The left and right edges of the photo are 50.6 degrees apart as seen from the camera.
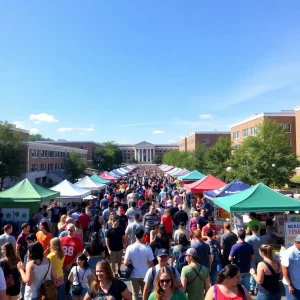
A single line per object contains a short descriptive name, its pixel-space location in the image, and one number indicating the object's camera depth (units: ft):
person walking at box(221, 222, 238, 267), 23.59
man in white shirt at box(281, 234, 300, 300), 16.78
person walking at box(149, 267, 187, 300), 11.62
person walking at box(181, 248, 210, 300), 15.71
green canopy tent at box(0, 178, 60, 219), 38.63
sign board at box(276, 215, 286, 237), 29.78
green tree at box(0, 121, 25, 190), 110.01
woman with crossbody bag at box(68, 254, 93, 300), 16.63
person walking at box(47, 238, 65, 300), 16.92
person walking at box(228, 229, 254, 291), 20.74
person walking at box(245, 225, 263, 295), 23.13
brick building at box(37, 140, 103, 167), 340.18
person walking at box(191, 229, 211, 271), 19.93
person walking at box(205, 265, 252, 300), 11.47
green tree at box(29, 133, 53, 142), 545.85
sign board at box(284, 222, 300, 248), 25.55
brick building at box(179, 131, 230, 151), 314.76
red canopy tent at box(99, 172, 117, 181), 97.14
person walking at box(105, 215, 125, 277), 25.25
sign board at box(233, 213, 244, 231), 33.30
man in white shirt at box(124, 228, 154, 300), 18.80
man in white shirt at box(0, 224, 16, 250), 22.77
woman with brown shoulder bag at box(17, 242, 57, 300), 14.89
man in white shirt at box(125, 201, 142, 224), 34.08
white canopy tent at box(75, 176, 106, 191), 64.75
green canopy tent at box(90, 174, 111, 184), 77.07
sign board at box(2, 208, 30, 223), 38.87
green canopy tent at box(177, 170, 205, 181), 79.87
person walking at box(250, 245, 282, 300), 16.16
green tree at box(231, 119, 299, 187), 82.94
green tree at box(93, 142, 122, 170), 308.60
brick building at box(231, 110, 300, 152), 174.91
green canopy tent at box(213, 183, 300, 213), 29.73
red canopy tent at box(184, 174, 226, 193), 55.36
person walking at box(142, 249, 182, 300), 14.71
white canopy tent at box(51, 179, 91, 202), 51.08
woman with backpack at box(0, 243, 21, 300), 15.38
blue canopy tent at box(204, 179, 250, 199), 46.02
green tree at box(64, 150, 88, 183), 166.20
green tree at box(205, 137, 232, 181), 120.78
